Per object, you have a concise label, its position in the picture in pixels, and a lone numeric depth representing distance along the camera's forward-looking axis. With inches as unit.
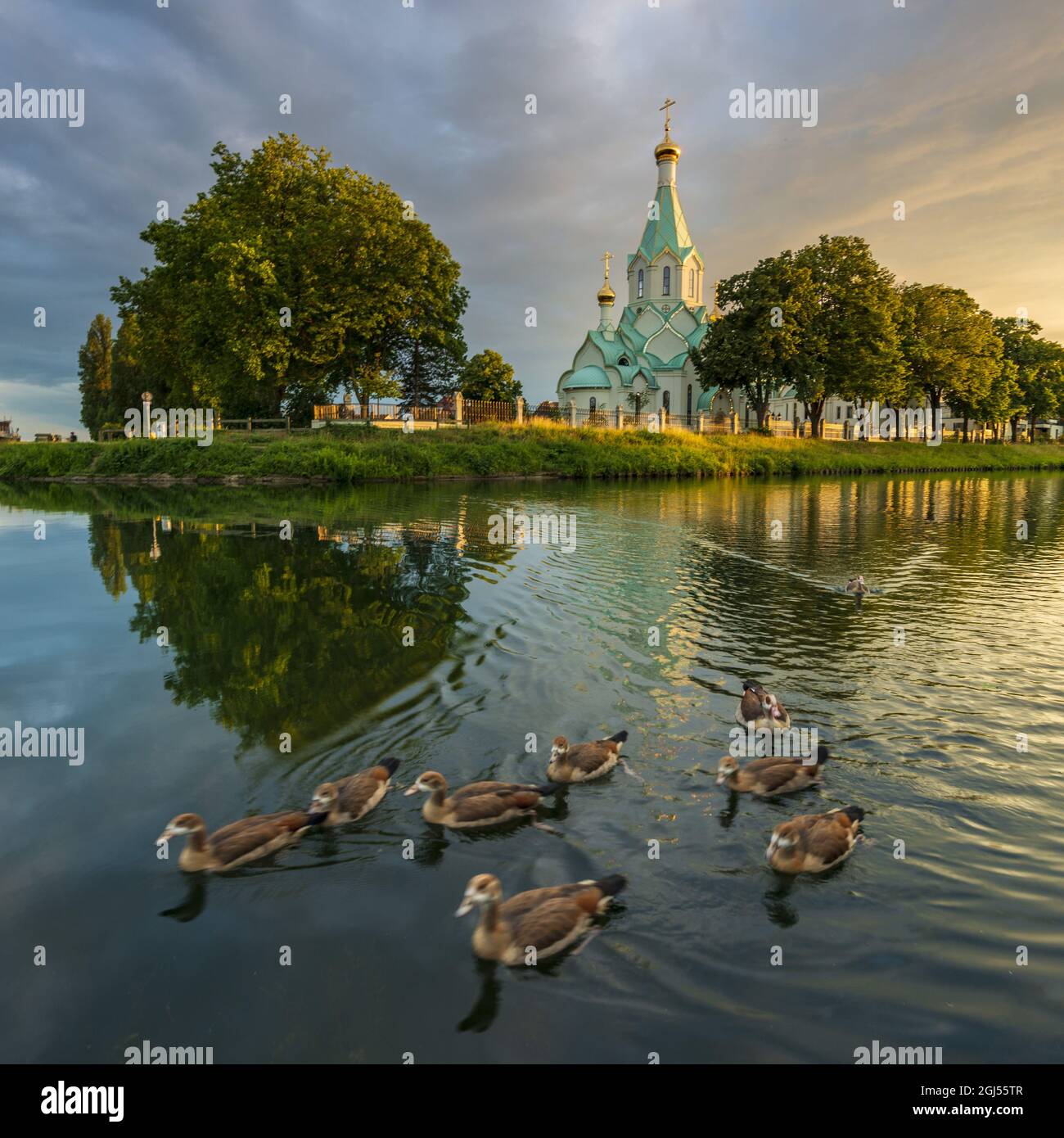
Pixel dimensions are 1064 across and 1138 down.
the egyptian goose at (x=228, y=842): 223.8
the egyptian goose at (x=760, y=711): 309.6
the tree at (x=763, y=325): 2459.4
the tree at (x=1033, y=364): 3767.2
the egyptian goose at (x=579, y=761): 277.6
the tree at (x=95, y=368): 3371.1
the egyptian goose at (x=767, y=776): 267.1
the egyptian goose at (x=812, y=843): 223.8
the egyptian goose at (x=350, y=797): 248.1
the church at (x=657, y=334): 3233.3
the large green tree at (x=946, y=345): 3058.6
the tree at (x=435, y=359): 2113.7
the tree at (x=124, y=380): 2957.7
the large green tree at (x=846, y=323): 2554.1
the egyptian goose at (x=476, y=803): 248.4
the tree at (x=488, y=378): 2696.9
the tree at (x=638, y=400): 3157.0
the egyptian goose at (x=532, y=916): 188.5
